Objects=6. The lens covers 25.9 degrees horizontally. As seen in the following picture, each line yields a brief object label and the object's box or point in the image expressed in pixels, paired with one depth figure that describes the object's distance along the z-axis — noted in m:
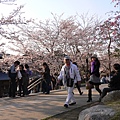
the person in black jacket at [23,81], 12.48
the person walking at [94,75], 9.27
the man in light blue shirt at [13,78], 11.53
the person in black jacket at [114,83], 8.68
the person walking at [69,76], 8.27
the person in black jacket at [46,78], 12.96
